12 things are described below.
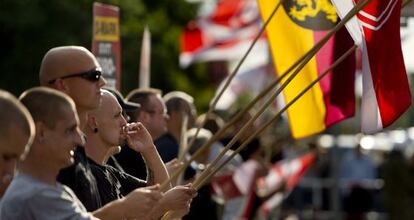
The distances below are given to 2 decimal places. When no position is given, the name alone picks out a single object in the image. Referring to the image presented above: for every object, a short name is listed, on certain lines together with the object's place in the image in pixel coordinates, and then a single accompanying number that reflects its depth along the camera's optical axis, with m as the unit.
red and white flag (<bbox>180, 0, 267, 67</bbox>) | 29.66
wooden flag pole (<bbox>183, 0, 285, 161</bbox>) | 9.06
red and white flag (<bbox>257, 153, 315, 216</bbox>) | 19.25
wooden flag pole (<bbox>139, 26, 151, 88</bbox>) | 14.07
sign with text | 13.14
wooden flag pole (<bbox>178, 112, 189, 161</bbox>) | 11.99
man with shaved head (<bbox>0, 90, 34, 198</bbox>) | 6.37
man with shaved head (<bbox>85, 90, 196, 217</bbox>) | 8.52
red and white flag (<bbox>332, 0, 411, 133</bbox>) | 10.31
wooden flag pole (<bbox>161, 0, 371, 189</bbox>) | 7.47
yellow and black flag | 11.74
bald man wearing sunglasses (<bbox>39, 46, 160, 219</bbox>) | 7.74
